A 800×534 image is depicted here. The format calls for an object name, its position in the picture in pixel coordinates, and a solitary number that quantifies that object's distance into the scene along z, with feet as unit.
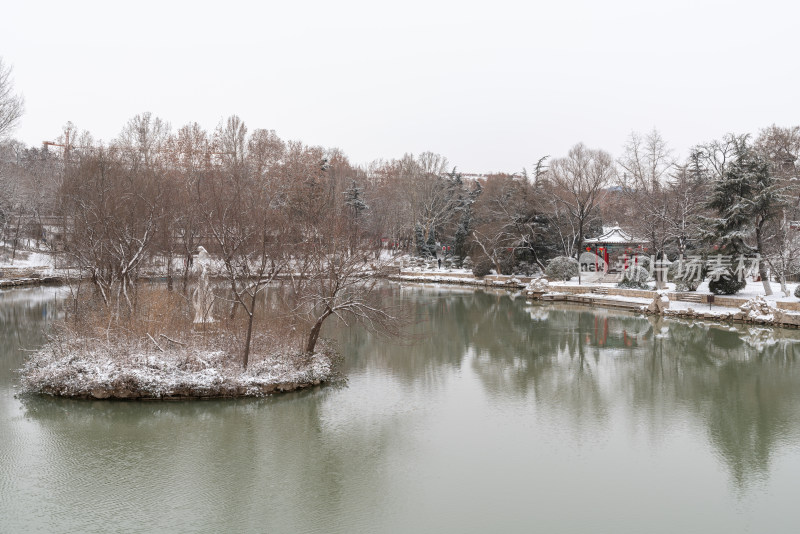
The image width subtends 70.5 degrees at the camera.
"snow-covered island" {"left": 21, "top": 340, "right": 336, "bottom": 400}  36.29
